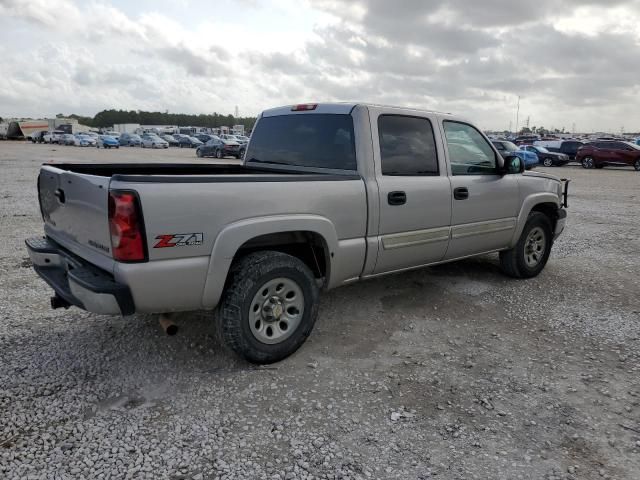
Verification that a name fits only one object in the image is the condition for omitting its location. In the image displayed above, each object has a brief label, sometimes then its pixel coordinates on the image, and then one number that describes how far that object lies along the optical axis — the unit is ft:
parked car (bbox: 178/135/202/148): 176.96
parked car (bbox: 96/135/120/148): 156.04
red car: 90.84
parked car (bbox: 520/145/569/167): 100.17
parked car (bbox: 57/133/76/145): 171.18
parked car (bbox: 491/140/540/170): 78.04
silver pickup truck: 9.71
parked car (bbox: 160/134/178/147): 189.75
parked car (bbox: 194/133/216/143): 191.17
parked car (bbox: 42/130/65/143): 185.39
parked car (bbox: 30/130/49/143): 194.18
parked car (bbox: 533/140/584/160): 107.14
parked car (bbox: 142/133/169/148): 160.97
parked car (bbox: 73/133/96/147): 165.48
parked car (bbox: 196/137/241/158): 108.99
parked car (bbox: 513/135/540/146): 135.46
